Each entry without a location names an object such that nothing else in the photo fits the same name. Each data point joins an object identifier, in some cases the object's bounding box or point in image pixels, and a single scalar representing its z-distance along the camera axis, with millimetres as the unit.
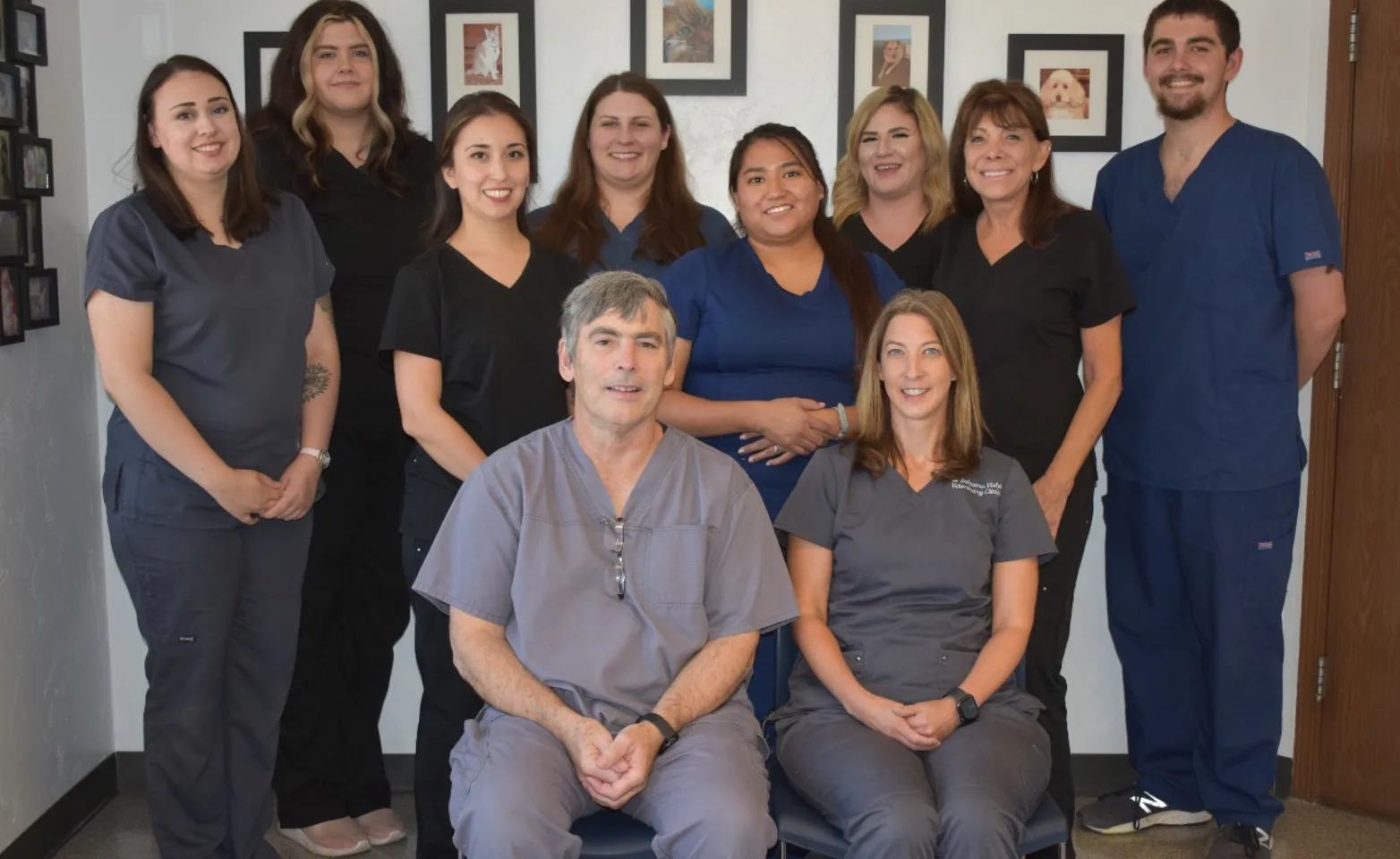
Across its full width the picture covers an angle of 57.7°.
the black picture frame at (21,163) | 2732
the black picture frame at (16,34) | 2736
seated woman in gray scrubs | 2080
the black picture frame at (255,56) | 3250
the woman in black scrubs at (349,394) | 2838
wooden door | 3064
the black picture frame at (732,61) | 3301
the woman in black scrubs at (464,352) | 2402
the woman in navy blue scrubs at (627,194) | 2779
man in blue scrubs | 2824
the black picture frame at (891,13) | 3299
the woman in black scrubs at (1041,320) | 2645
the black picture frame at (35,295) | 2795
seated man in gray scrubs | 1945
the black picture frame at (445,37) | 3264
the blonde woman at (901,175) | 2910
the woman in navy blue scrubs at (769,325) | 2539
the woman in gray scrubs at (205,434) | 2348
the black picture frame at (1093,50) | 3307
